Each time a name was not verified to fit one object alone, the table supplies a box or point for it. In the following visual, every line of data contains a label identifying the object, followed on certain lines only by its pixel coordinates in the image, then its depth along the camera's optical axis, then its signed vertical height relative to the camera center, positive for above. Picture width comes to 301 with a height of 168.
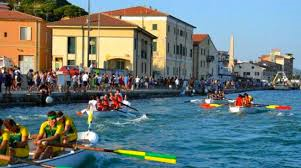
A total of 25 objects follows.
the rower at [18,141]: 15.00 -1.43
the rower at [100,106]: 33.81 -1.17
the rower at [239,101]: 41.45 -1.01
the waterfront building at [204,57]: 111.75 +5.84
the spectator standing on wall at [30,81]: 43.33 +0.31
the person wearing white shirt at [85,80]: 49.42 +0.47
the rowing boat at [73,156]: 15.56 -1.98
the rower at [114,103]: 35.00 -1.03
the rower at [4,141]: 14.58 -1.39
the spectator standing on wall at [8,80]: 38.62 +0.34
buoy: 40.76 -1.02
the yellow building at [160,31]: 87.88 +8.42
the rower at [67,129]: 16.91 -1.30
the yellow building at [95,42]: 68.50 +5.11
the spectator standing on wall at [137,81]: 63.90 +0.54
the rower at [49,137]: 16.00 -1.43
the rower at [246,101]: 41.47 -1.01
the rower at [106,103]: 34.12 -1.00
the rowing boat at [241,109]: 41.28 -1.59
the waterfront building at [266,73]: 191.73 +4.65
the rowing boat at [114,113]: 33.63 -1.58
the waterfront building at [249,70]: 185.12 +5.33
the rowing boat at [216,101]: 50.12 -1.24
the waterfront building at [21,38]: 65.38 +5.24
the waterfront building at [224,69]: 135.36 +4.67
